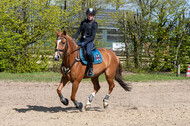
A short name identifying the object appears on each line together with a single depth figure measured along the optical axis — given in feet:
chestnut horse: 38.42
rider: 41.61
